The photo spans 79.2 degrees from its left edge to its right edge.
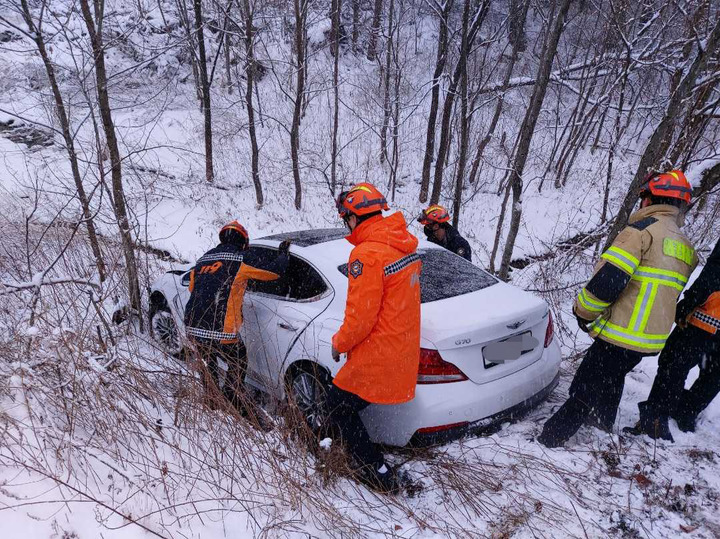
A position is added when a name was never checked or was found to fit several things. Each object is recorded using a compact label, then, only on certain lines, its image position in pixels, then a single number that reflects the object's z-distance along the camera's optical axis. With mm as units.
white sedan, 2598
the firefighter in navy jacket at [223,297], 3199
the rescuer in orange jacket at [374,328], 2371
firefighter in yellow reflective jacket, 2570
